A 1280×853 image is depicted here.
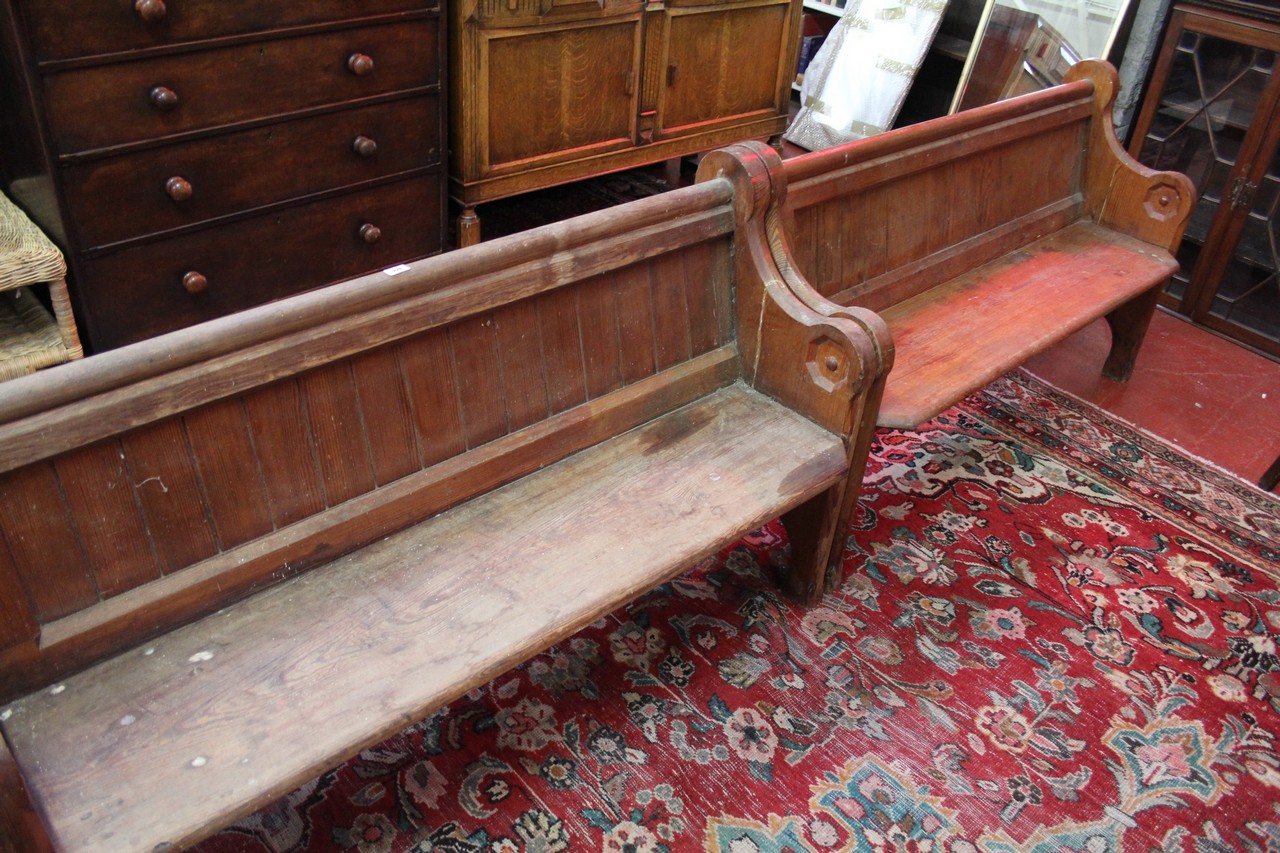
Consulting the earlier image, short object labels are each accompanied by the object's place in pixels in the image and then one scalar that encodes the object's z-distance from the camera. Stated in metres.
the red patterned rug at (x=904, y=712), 2.06
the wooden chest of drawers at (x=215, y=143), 2.74
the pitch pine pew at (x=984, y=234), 2.65
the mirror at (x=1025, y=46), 4.75
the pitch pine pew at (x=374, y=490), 1.54
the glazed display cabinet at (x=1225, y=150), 3.92
